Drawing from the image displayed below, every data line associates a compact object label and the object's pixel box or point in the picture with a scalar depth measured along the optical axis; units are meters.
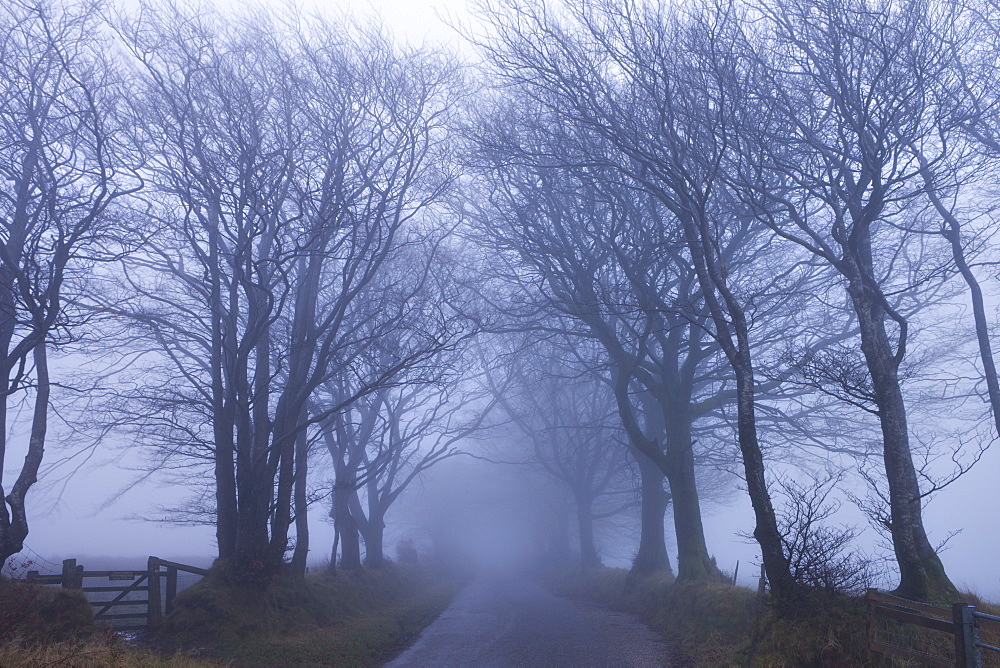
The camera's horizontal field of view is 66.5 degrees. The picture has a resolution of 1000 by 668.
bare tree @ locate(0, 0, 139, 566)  10.50
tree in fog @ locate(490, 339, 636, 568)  29.80
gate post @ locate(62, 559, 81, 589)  12.86
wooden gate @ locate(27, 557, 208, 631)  12.95
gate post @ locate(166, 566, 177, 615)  15.08
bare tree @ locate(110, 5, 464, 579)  13.84
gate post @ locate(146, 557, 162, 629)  13.98
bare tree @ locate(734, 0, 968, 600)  9.72
